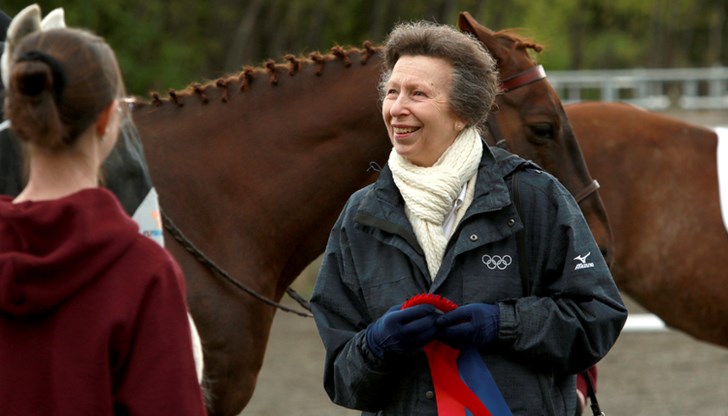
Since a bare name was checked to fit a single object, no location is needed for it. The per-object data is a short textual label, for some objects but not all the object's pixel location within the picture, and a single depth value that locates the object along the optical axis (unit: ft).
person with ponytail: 12.93
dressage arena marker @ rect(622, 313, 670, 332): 67.08
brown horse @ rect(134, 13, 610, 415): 26.94
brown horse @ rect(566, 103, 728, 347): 42.52
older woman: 17.90
